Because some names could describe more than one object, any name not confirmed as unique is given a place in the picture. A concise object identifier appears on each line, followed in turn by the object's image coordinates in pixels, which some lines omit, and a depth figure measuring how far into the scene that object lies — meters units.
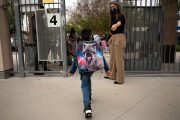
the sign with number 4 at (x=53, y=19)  6.02
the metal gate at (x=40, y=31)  6.09
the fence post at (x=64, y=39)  6.01
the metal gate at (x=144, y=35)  6.22
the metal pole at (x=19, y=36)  6.15
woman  5.29
